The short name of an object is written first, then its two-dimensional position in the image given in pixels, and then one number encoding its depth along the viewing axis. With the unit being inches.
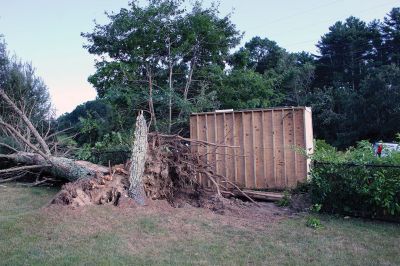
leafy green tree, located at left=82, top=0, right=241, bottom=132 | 633.6
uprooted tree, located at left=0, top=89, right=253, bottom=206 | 285.4
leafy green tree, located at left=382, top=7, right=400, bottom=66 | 1492.4
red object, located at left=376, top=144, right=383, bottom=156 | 292.3
